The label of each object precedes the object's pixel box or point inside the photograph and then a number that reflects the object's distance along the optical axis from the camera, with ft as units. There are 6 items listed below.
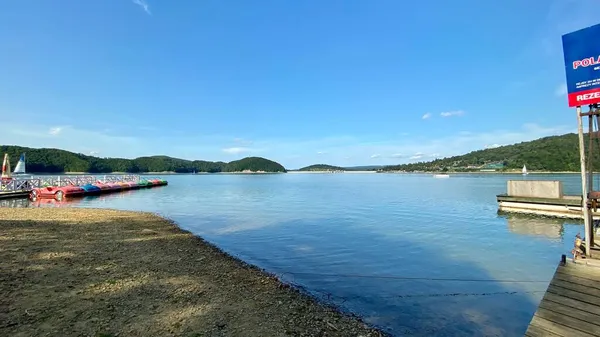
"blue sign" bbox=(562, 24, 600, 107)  17.89
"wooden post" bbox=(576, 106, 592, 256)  19.16
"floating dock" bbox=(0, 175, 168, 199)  128.88
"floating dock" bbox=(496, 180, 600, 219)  81.97
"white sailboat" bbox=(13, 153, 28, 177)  170.67
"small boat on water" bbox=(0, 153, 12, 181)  137.86
